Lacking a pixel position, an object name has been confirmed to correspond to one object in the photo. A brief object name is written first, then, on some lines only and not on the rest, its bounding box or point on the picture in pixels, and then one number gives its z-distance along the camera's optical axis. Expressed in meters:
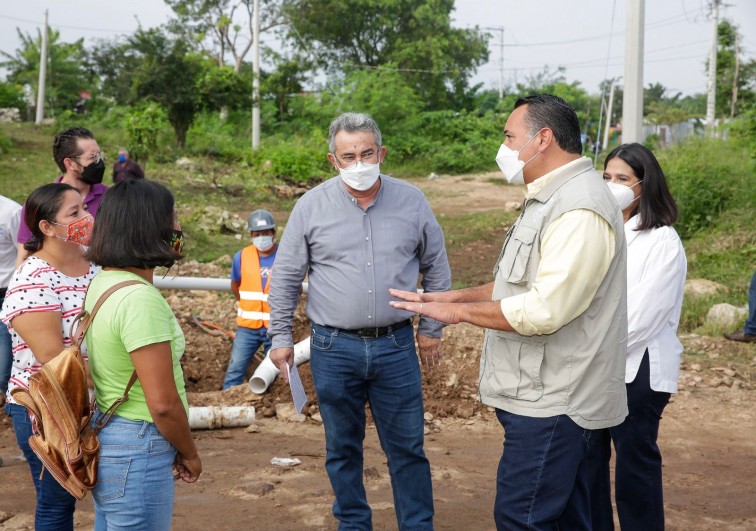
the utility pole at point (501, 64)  52.96
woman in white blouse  3.69
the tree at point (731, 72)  38.59
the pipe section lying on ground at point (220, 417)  6.29
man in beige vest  2.77
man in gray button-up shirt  4.07
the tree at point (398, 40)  41.34
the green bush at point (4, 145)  24.61
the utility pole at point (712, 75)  33.25
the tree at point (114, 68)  36.28
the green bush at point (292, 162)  25.14
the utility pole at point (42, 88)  35.94
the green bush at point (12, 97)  39.84
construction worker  7.24
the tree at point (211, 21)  40.44
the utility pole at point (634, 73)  12.64
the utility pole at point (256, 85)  29.42
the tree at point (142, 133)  21.70
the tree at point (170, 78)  28.30
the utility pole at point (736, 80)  38.64
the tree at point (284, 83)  35.53
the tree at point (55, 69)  41.37
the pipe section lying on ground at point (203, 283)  7.72
